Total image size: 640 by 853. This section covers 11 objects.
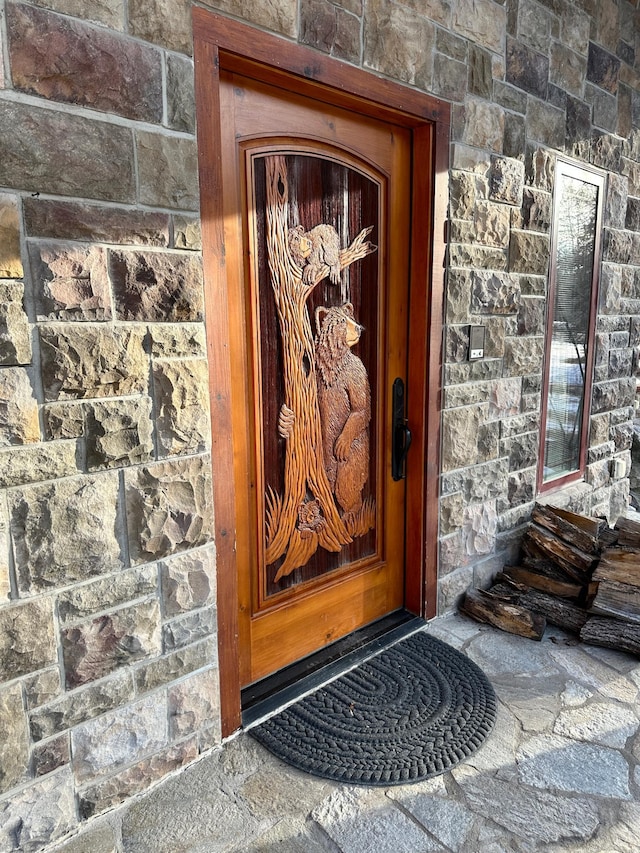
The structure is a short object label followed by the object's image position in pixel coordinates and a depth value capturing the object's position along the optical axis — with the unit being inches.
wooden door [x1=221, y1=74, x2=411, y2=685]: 74.2
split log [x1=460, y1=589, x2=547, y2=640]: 98.0
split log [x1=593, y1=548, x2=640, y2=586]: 98.8
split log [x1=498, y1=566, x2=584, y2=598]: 104.3
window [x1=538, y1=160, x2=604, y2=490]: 118.6
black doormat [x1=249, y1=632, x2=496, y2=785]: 70.6
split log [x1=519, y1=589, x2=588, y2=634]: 99.4
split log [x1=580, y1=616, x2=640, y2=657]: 93.1
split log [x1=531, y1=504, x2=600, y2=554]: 107.9
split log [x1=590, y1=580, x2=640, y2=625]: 96.2
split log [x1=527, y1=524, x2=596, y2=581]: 105.5
